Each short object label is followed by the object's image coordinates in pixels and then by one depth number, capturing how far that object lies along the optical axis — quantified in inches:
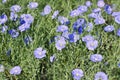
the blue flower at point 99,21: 133.8
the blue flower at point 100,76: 116.0
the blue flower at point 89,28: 128.3
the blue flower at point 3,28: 130.9
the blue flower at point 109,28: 133.1
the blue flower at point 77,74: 115.4
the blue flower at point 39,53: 122.8
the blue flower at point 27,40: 129.9
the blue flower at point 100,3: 159.5
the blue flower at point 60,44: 121.3
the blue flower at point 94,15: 137.3
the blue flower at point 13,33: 130.5
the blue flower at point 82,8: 142.9
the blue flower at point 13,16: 139.0
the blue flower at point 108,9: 144.2
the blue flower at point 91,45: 120.6
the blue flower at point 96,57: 117.8
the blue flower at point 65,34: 125.1
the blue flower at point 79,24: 130.0
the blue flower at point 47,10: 147.2
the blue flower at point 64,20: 136.9
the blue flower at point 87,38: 123.5
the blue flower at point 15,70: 121.0
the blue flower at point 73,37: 122.7
